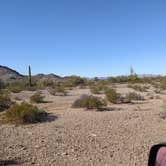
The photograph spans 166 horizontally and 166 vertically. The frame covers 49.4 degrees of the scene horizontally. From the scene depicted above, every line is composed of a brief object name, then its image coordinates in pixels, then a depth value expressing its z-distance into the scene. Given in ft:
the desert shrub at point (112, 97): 42.52
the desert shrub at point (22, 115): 27.38
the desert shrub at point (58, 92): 62.72
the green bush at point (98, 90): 63.20
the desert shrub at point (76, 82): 103.38
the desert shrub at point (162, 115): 28.36
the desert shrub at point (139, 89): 65.84
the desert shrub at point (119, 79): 117.99
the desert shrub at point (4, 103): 38.62
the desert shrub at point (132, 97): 44.61
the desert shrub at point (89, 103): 35.37
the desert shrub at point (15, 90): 68.43
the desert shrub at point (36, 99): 46.71
